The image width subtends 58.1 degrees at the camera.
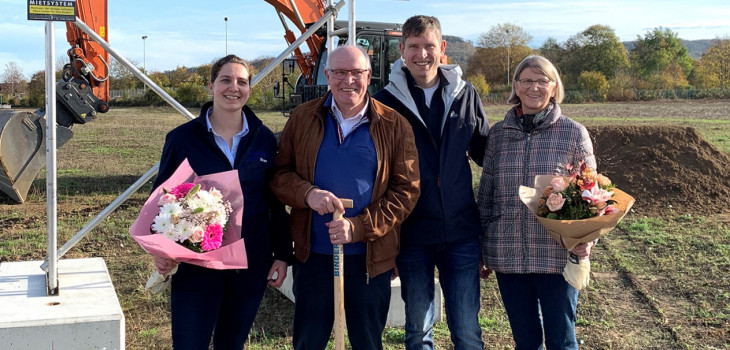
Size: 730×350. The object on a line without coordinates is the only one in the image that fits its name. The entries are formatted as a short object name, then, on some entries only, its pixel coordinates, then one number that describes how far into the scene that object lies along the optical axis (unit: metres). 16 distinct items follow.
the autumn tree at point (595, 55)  70.69
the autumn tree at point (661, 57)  72.50
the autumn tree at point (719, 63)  68.25
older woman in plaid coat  3.29
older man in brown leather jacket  3.13
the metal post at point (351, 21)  4.81
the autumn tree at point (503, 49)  80.44
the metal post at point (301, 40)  5.09
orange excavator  7.54
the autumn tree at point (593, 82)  57.11
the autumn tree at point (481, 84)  58.91
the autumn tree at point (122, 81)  53.46
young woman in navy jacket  3.14
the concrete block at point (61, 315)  4.01
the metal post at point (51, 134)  4.16
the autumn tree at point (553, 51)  74.92
